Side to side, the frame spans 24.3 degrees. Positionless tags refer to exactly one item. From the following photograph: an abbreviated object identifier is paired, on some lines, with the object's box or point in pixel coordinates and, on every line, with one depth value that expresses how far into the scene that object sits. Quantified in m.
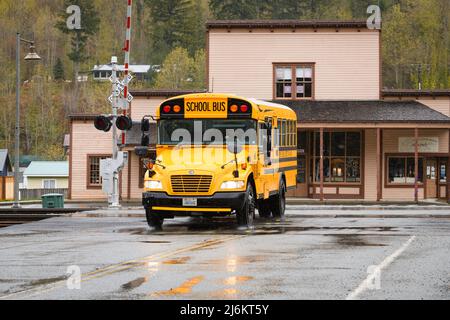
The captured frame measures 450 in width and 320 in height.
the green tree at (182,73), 108.94
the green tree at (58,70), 131.25
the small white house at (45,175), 99.12
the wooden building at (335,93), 46.59
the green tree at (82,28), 120.25
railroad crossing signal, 31.95
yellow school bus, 22.17
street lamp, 44.12
